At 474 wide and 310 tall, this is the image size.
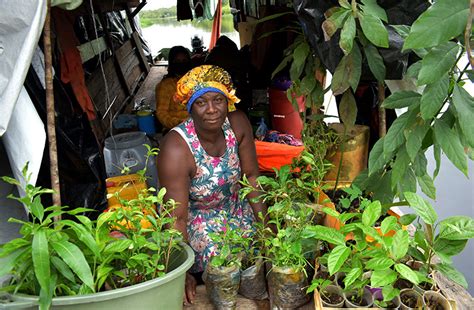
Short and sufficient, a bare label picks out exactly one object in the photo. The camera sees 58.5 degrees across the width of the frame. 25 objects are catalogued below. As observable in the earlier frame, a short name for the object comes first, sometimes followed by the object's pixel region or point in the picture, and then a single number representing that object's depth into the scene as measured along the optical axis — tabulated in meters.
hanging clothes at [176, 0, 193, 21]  6.57
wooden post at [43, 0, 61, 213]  1.67
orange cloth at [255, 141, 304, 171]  3.10
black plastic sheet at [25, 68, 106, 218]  2.33
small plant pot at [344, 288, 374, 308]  1.38
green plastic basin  1.16
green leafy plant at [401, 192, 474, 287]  1.28
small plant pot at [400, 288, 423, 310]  1.35
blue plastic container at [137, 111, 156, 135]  4.68
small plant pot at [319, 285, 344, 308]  1.39
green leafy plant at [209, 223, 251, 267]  1.55
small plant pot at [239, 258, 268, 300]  1.68
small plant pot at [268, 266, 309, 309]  1.51
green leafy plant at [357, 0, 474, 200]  1.04
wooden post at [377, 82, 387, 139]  1.92
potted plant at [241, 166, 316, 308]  1.48
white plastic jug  3.62
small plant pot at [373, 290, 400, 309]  1.34
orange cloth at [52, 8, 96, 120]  3.13
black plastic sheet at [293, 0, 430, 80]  1.50
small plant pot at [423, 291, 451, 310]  1.32
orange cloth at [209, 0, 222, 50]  6.16
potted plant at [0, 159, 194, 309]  1.15
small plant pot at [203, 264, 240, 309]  1.58
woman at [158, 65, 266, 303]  1.98
